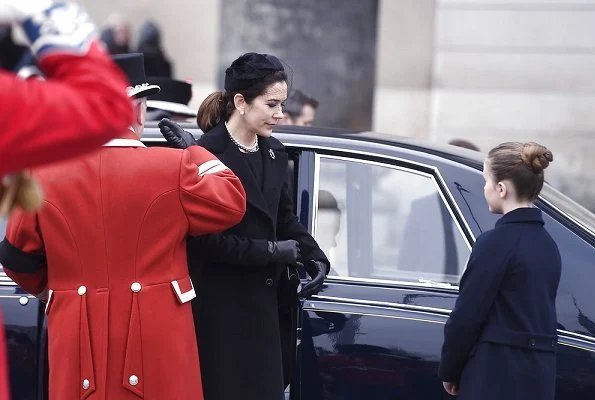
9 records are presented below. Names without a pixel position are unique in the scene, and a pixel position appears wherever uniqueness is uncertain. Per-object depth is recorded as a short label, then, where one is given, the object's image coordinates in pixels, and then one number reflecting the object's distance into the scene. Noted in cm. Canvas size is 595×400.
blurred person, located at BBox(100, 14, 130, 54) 2600
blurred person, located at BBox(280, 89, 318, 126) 1335
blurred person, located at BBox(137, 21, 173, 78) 2523
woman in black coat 761
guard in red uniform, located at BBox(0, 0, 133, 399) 375
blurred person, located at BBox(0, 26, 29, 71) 1841
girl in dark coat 699
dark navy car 826
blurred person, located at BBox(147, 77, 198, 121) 1121
